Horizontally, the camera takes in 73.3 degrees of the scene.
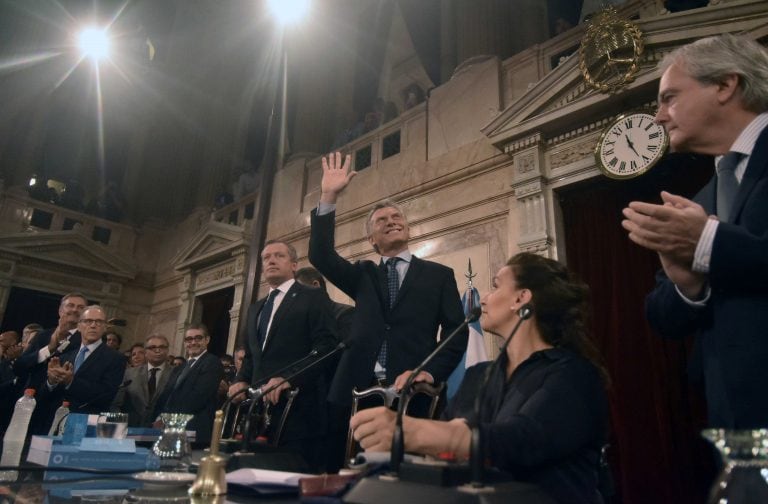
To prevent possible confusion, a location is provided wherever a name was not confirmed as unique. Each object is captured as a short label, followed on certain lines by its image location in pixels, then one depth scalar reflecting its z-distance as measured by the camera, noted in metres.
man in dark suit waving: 2.12
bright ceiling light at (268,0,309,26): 4.68
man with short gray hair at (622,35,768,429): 0.91
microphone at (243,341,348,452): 1.29
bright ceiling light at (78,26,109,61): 11.05
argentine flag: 4.04
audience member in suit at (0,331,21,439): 3.39
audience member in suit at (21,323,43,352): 5.47
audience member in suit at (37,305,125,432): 3.09
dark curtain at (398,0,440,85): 7.62
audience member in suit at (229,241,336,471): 2.41
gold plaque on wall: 4.18
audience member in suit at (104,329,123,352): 6.28
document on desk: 0.94
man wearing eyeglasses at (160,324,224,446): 3.96
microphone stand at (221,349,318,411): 1.63
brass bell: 0.90
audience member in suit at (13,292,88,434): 3.43
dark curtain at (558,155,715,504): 3.54
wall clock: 3.95
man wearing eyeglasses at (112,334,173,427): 4.79
